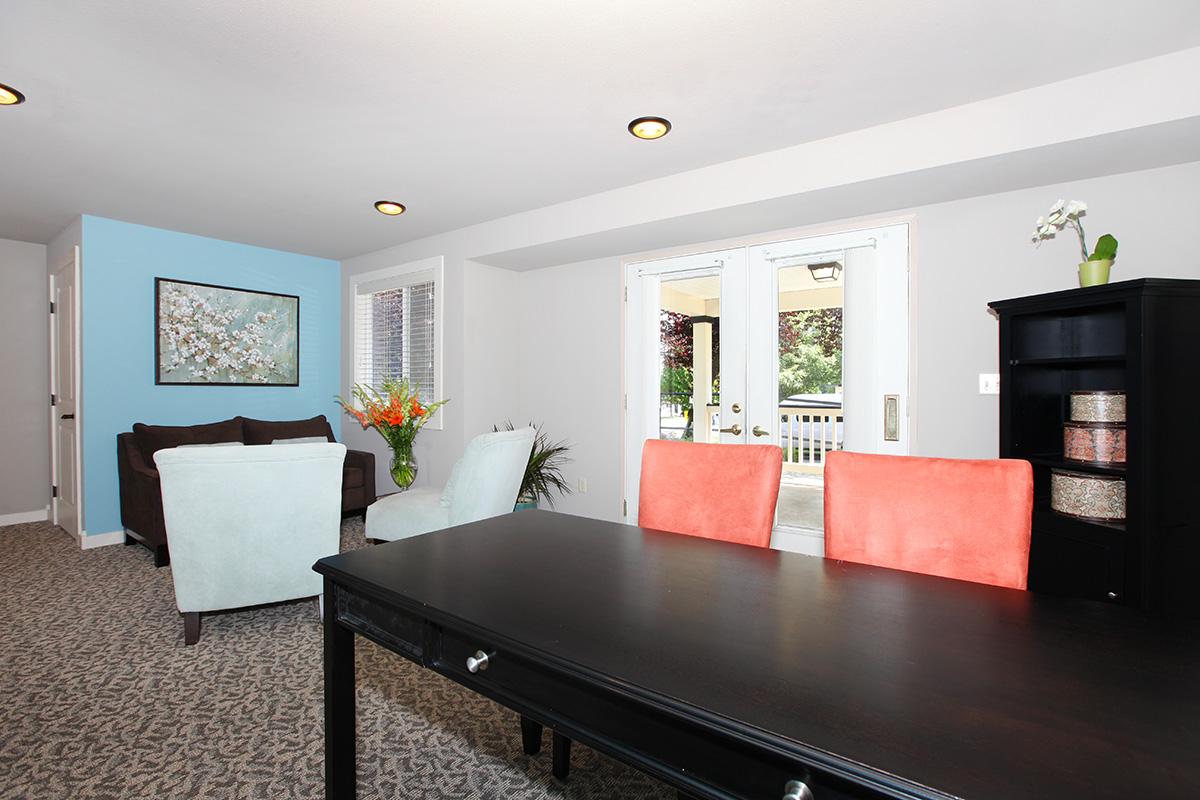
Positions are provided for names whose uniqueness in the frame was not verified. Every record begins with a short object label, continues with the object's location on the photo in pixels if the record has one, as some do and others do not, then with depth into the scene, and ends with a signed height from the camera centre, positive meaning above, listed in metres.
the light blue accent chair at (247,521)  2.55 -0.57
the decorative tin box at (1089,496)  2.34 -0.42
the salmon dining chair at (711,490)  1.82 -0.31
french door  3.39 +0.26
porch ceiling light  3.55 +0.75
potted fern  4.59 -0.64
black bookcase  2.17 -0.28
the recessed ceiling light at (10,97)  2.46 +1.26
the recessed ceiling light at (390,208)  3.96 +1.27
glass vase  3.66 -0.45
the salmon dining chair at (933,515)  1.45 -0.32
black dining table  0.67 -0.40
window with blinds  5.01 +0.57
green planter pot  2.42 +0.50
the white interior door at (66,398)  4.37 -0.03
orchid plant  2.41 +0.72
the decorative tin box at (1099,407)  2.37 -0.06
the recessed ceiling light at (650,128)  2.72 +1.25
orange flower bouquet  3.49 -0.17
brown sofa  3.88 -0.52
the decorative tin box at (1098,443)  2.37 -0.20
